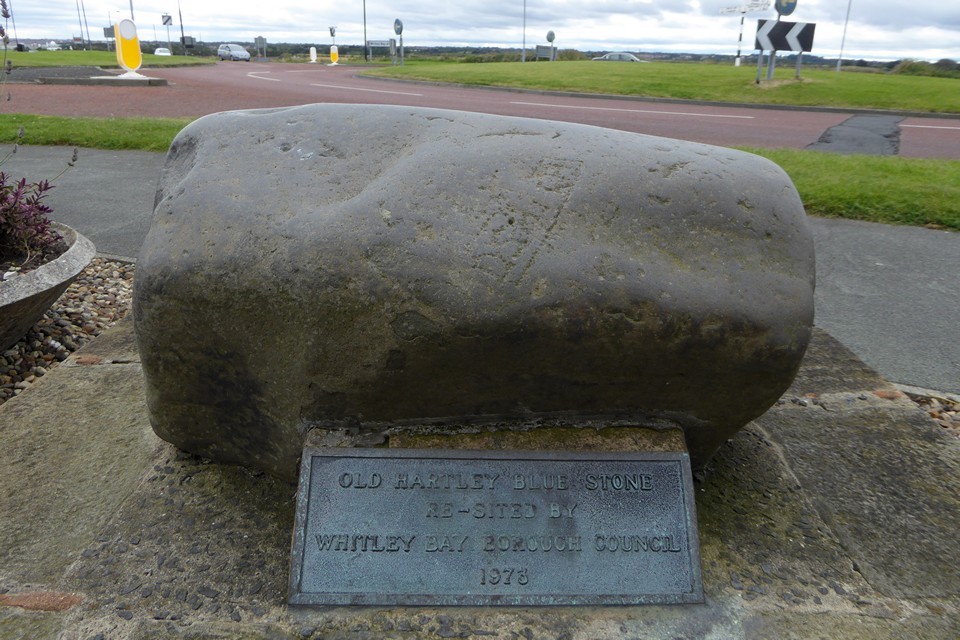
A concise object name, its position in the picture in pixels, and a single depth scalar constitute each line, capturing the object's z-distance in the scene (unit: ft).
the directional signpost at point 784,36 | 43.80
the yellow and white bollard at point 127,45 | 47.70
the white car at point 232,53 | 126.00
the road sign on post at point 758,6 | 53.26
